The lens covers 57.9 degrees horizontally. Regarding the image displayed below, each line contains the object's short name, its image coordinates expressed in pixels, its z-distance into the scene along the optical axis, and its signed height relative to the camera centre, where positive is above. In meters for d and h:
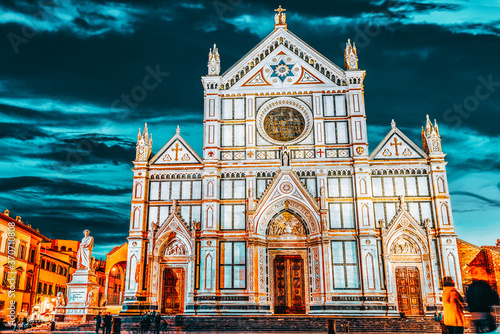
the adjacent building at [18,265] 37.06 +2.97
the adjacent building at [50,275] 40.81 +2.65
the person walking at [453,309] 8.96 -0.24
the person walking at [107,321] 20.67 -0.96
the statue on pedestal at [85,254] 26.73 +2.61
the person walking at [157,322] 22.00 -1.09
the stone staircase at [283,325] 24.70 -1.42
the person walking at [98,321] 21.61 -1.01
